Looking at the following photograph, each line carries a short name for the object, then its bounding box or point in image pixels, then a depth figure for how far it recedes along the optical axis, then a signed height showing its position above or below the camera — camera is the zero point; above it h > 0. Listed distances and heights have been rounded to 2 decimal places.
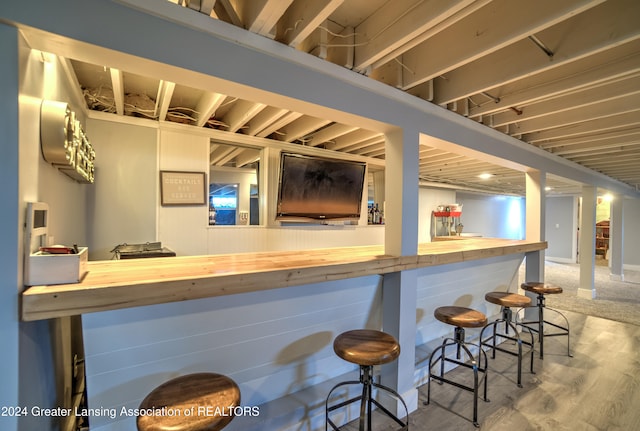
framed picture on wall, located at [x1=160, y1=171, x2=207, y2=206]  2.85 +0.27
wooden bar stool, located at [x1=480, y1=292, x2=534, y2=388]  2.31 -0.73
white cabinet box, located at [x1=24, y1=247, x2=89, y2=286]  1.00 -0.21
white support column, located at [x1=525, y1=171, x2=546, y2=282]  3.47 +0.04
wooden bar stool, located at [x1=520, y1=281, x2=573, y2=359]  2.87 -0.72
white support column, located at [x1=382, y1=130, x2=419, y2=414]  1.94 -0.20
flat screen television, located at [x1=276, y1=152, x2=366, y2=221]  3.39 +0.37
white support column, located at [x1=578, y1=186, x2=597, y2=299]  4.91 -0.43
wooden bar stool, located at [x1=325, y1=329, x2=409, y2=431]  1.44 -0.70
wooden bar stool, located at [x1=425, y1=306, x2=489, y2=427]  1.90 -0.73
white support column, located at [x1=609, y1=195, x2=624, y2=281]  6.43 -0.47
